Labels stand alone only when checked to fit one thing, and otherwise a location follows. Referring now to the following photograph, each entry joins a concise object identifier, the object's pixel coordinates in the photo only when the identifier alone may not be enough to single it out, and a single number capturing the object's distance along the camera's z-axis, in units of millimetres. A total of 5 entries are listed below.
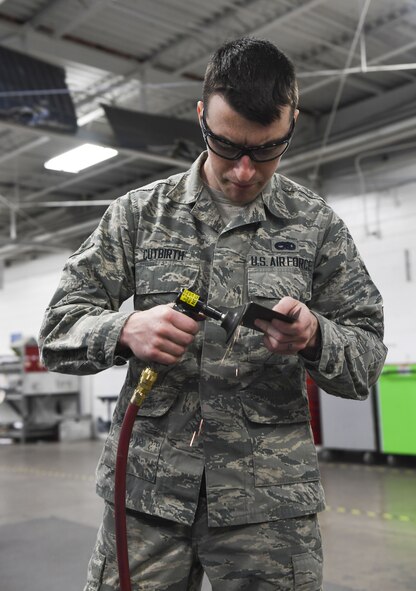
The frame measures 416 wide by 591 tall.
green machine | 6426
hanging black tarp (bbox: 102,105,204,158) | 5262
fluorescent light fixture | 5489
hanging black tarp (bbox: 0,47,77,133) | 4855
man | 1088
